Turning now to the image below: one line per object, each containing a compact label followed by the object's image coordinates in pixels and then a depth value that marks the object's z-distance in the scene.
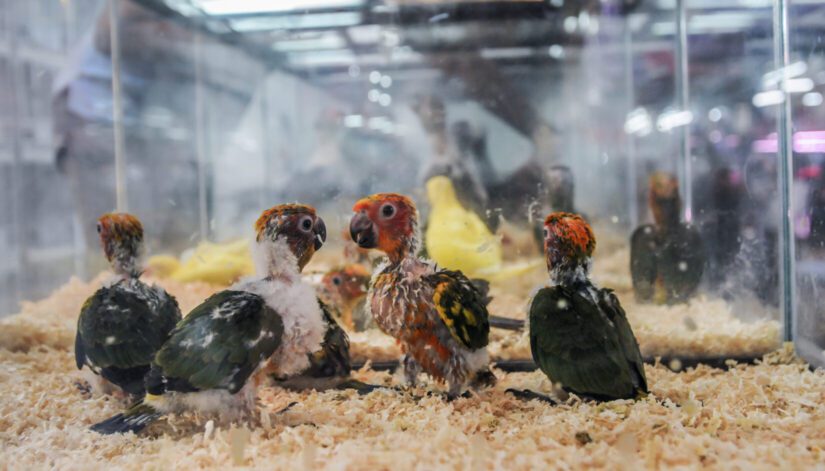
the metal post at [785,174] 0.58
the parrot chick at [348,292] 0.55
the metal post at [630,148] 0.72
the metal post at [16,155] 0.65
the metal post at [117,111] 0.68
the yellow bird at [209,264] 0.52
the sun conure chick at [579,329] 0.45
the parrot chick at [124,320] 0.46
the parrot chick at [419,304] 0.47
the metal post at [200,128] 0.70
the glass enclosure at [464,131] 0.60
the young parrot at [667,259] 0.62
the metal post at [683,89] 0.69
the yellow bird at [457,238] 0.54
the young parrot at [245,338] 0.41
